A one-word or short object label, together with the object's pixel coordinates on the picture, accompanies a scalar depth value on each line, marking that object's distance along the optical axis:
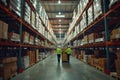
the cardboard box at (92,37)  7.36
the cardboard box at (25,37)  6.73
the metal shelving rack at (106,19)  4.90
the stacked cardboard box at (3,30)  4.14
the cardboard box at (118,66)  4.57
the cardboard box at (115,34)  4.75
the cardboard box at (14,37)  5.05
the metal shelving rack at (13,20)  4.36
